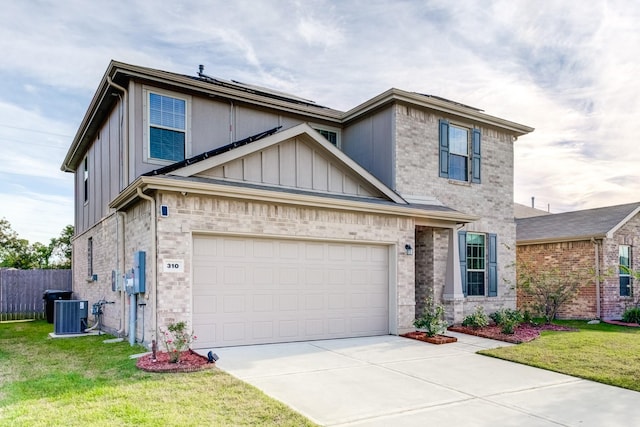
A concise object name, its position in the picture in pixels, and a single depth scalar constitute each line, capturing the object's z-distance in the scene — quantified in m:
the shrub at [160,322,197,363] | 7.46
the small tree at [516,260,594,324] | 14.14
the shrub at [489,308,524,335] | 11.04
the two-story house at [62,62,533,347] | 8.95
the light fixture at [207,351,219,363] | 7.46
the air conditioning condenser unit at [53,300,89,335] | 11.64
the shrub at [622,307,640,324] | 14.88
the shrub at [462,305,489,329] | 12.19
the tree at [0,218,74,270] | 30.11
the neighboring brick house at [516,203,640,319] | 15.62
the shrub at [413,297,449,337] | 10.62
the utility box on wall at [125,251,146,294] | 8.81
